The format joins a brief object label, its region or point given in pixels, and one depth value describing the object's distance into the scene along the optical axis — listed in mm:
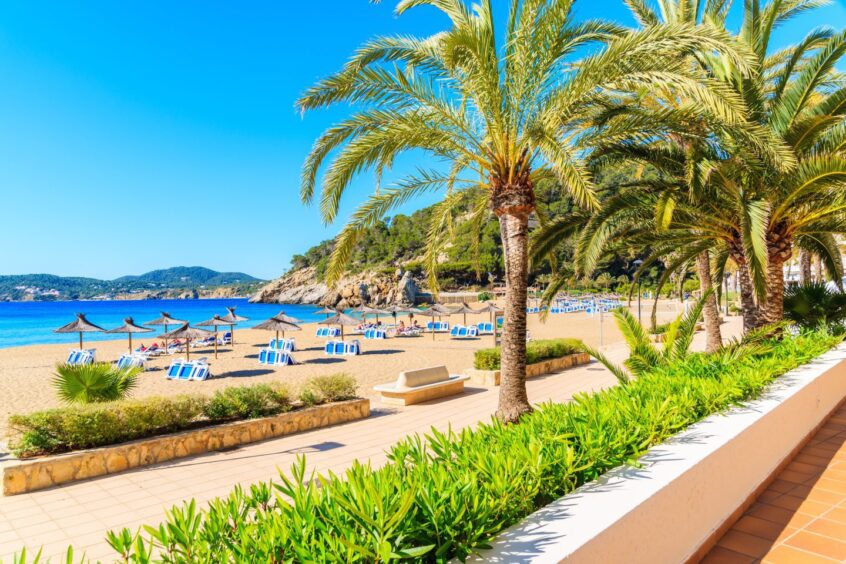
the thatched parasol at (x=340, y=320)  25945
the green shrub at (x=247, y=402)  8484
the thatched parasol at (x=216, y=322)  24588
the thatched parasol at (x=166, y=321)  25447
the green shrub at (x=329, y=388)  9828
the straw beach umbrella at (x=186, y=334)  19531
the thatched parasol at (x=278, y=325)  21306
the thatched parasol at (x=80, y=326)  20541
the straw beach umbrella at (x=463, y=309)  31850
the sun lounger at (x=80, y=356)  20841
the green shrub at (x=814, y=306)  10281
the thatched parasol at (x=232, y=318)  24811
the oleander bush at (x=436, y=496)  1751
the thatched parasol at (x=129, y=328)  21875
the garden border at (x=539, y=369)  13234
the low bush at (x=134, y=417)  6699
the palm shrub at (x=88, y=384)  8195
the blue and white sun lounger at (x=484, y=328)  31152
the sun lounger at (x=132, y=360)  19922
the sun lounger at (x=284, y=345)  23406
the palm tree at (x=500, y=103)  6445
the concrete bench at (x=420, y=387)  11133
